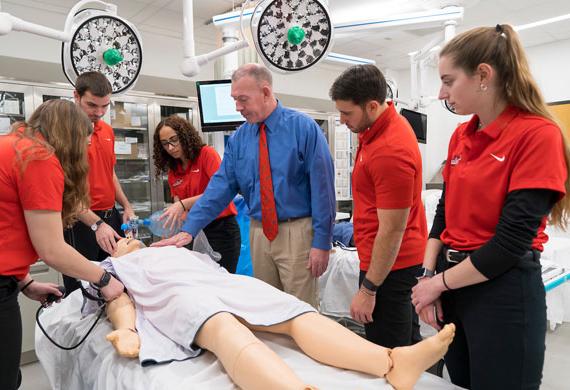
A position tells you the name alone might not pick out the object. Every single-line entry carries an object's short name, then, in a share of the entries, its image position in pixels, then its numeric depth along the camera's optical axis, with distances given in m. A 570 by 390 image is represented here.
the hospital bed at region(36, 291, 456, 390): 1.18
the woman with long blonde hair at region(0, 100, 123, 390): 1.23
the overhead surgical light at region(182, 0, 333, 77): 2.05
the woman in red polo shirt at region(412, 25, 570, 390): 0.97
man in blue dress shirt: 1.88
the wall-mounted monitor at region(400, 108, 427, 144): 4.30
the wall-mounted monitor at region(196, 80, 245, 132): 3.21
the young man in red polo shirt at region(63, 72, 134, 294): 2.18
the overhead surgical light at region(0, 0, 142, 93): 2.15
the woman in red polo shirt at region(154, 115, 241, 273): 2.71
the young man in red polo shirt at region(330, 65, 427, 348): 1.38
